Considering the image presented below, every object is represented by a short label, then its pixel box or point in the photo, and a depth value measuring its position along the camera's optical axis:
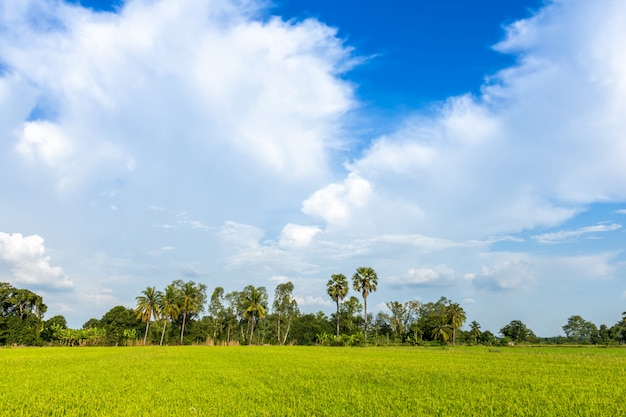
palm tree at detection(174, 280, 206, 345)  71.94
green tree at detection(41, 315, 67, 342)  68.43
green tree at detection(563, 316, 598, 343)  125.56
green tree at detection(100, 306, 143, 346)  71.12
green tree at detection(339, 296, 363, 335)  83.88
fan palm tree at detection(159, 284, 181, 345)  69.25
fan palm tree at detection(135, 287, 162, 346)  67.69
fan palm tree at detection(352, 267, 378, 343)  67.28
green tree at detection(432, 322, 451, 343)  76.00
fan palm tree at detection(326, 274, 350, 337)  71.00
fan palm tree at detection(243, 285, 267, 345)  73.44
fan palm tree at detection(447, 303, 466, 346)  75.69
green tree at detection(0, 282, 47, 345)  60.38
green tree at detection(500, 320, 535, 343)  97.50
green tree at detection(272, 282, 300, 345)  89.56
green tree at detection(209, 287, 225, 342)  85.98
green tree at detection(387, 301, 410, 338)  92.50
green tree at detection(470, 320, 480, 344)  87.30
